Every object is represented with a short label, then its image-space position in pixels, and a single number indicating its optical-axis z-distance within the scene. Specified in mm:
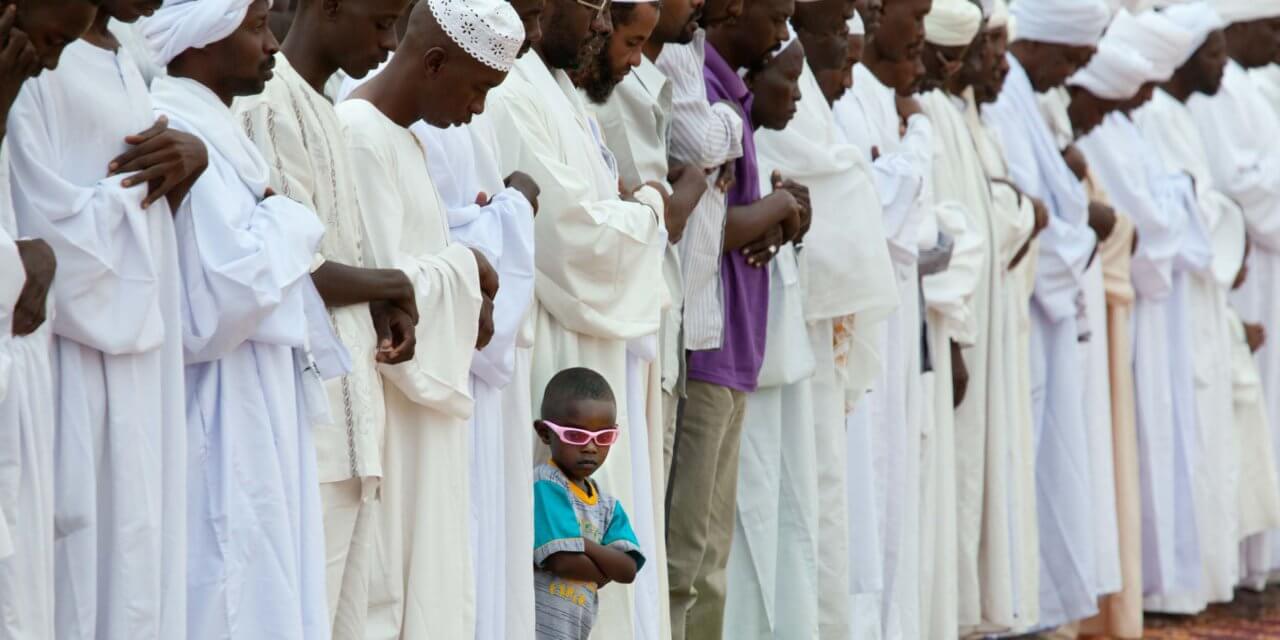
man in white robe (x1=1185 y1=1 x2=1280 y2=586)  22781
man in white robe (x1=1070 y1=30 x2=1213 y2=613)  20200
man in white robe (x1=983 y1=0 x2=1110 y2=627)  18529
